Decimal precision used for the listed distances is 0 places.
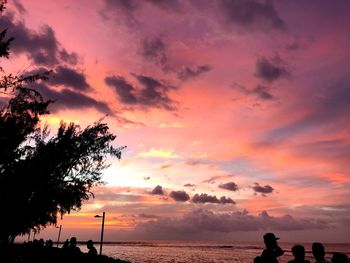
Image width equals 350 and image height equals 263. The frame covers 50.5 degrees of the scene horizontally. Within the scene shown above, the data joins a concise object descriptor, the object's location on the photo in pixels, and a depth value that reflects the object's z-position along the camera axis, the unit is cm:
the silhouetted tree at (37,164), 1409
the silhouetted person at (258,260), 643
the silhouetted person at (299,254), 703
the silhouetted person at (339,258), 796
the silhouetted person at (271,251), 637
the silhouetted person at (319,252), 790
